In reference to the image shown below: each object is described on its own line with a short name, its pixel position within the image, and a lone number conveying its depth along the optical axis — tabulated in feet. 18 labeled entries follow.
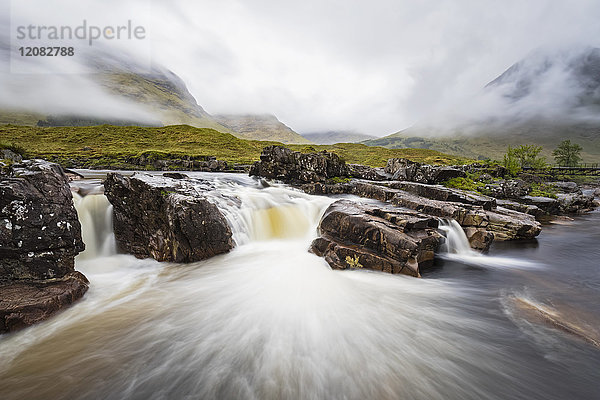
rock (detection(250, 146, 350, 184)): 72.33
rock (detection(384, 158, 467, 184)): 68.54
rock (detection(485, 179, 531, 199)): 62.08
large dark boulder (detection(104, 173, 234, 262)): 25.57
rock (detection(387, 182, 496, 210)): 42.34
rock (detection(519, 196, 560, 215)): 58.08
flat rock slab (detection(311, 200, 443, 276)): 24.17
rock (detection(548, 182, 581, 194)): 90.47
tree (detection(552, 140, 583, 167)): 183.73
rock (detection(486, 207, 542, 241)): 36.73
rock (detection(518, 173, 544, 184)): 100.43
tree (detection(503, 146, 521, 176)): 102.33
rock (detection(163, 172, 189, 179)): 62.03
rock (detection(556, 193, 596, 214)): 61.21
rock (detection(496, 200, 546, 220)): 50.53
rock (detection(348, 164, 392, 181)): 81.75
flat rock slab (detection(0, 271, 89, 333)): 14.11
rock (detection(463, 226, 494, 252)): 31.94
